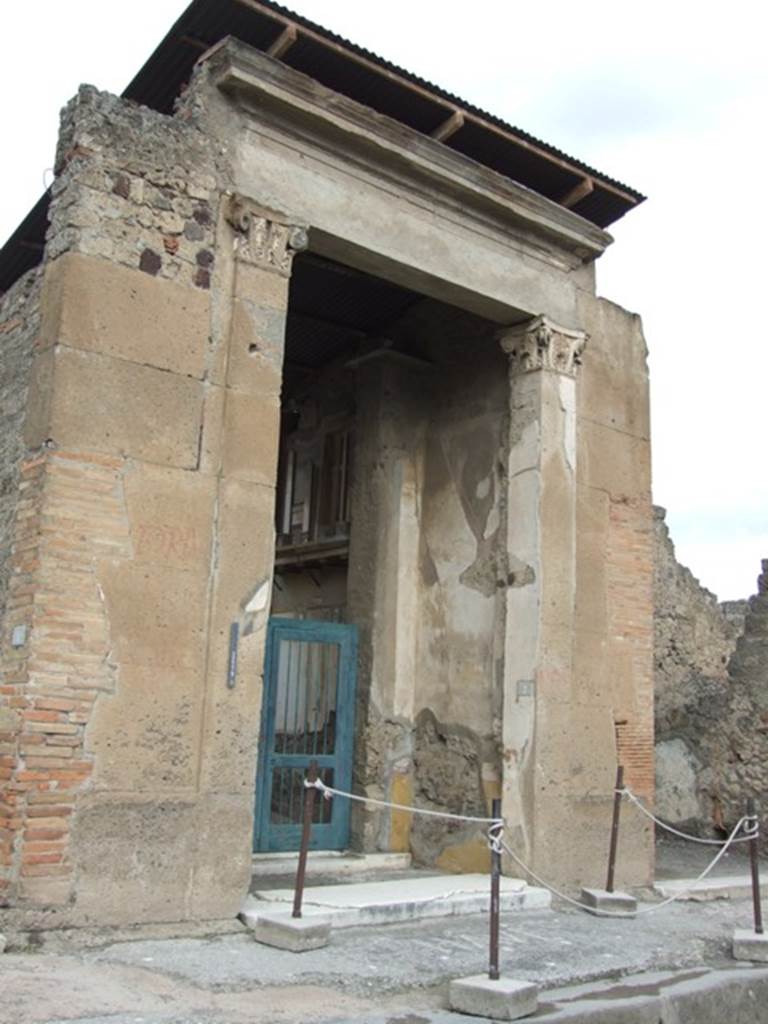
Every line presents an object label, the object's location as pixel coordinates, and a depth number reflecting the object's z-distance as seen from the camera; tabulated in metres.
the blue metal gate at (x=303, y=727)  9.95
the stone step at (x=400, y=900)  7.41
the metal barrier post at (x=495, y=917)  5.78
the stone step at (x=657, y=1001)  5.69
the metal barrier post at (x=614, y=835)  9.05
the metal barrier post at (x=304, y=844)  6.70
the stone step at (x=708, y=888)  9.70
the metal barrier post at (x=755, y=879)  7.66
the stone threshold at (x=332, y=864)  9.48
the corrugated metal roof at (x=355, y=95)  8.20
